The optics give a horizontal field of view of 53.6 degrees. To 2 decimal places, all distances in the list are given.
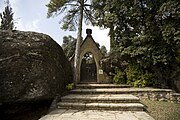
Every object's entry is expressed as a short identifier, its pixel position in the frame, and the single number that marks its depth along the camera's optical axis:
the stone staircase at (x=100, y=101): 5.92
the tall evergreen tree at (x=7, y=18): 14.03
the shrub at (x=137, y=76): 8.92
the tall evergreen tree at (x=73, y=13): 10.67
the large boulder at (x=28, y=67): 5.48
